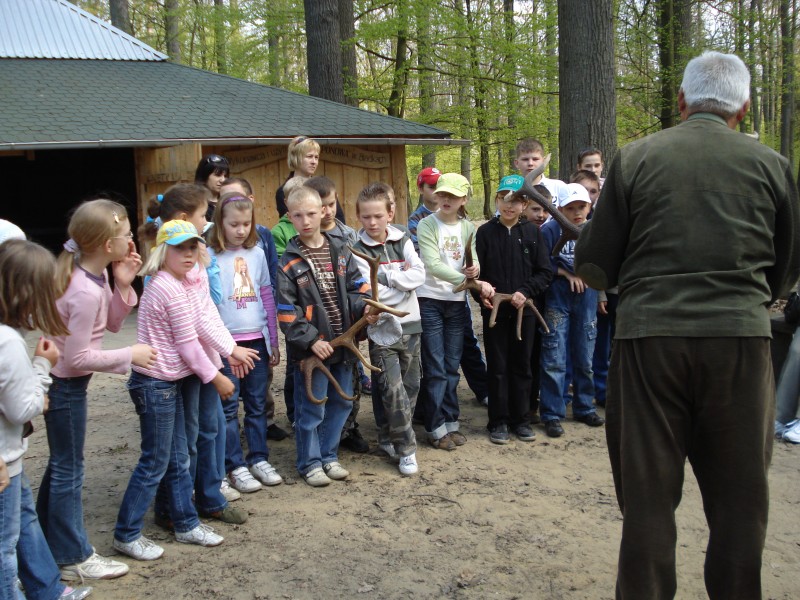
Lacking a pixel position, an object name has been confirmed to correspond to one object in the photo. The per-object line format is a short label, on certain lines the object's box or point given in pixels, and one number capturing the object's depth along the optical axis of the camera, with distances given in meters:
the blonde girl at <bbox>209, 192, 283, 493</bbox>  4.59
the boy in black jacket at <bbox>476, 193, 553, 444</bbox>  5.35
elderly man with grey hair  2.67
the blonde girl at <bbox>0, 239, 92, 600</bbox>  2.74
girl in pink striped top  3.66
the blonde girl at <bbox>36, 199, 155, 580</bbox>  3.38
